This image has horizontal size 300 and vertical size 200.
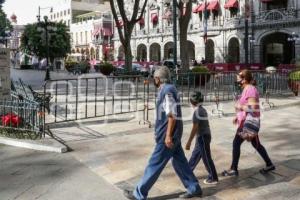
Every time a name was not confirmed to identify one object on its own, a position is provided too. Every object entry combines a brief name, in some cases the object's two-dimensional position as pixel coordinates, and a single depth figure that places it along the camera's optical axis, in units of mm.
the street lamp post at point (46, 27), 31484
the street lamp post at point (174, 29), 20756
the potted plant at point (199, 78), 14066
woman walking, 6488
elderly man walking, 5531
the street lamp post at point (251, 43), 46022
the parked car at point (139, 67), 34012
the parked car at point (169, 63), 34316
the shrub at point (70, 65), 42688
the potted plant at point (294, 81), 16609
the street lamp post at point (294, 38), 41000
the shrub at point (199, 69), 20578
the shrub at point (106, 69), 33609
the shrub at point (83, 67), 38969
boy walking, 6181
